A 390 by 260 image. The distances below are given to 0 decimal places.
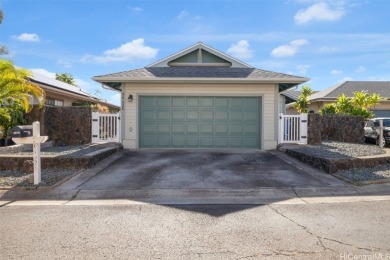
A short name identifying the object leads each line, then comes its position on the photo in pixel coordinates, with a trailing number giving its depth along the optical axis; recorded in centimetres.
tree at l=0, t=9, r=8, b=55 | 1140
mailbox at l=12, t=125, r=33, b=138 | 744
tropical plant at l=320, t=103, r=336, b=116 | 2227
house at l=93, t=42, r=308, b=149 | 1388
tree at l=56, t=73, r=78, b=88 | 4469
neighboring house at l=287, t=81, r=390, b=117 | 2738
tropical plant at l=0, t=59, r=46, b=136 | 1102
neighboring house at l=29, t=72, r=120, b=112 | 1797
